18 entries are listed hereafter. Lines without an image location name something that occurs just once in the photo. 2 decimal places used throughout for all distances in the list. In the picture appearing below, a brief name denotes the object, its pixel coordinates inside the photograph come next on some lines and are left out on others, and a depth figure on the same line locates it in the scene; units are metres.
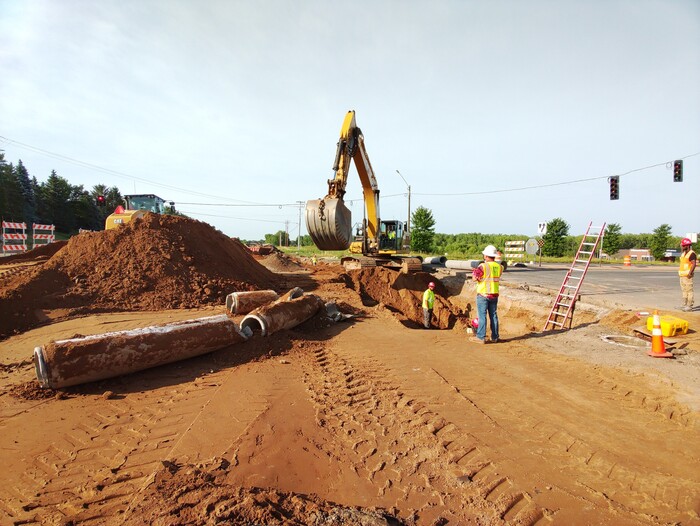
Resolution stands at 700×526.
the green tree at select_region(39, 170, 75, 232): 54.59
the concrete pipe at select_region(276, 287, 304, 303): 8.45
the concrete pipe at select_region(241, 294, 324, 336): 6.64
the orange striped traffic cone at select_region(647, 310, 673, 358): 6.10
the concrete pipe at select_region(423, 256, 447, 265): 20.38
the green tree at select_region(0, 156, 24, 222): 41.38
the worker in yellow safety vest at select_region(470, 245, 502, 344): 7.32
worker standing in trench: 11.58
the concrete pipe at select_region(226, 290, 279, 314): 8.35
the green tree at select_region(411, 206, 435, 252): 46.66
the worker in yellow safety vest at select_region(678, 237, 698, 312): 9.14
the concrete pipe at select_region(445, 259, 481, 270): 20.84
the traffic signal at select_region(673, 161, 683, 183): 21.20
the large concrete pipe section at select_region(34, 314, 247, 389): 4.47
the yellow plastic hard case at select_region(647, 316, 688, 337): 7.20
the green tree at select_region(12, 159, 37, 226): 51.08
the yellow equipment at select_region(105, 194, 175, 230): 17.56
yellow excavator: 9.93
